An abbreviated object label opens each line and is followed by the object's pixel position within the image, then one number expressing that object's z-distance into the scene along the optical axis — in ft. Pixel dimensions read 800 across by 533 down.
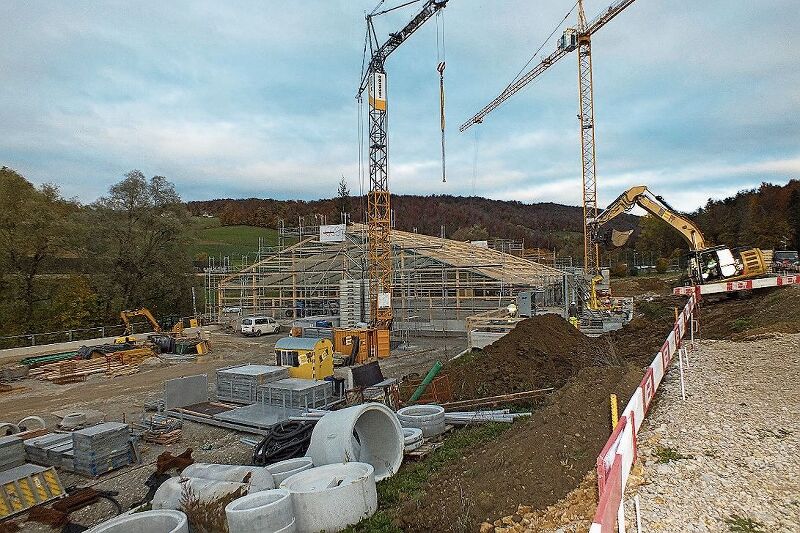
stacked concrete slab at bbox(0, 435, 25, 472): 30.07
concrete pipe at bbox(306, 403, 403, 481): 25.05
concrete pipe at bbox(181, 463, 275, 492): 22.33
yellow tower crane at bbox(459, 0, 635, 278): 125.70
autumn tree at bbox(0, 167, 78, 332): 88.74
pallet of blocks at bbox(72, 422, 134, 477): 30.96
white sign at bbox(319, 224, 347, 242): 98.58
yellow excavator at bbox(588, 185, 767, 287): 66.74
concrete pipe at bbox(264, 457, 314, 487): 25.72
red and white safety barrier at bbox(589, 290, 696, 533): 10.46
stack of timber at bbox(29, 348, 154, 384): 62.85
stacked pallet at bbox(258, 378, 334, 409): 39.86
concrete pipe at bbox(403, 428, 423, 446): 30.14
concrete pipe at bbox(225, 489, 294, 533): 18.60
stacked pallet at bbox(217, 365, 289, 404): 44.29
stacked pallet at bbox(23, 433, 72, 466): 32.71
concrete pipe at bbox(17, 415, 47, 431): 38.86
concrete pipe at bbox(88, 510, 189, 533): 20.01
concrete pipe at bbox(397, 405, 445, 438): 33.65
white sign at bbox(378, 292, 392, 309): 82.07
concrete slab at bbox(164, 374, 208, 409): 43.47
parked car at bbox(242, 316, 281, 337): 97.55
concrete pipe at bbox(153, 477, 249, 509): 21.48
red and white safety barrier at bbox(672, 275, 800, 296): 64.69
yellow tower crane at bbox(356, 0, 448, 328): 86.74
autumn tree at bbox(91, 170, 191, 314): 104.32
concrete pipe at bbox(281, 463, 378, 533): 20.04
